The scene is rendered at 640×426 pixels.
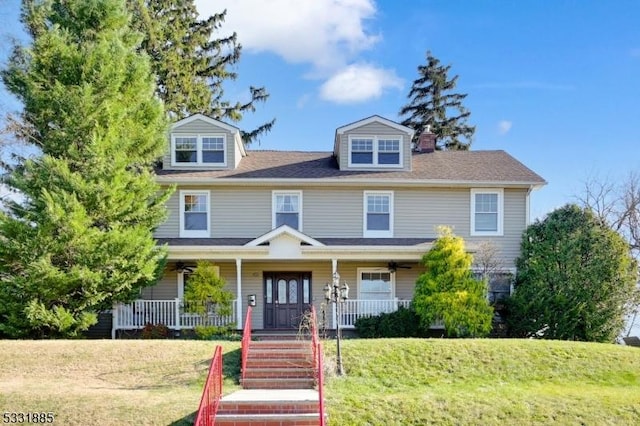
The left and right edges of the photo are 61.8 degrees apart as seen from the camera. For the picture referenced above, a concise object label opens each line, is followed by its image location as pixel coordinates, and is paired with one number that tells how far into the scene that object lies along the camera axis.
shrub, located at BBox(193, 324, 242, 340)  17.05
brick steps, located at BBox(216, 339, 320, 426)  9.65
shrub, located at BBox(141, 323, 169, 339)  17.56
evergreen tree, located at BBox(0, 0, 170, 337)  15.61
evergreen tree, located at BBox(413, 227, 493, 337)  16.62
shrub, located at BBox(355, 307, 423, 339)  17.52
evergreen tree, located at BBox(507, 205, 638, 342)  17.53
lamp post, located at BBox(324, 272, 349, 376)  13.60
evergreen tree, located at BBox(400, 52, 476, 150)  38.50
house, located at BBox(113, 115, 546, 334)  19.61
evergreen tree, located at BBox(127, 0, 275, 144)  30.12
